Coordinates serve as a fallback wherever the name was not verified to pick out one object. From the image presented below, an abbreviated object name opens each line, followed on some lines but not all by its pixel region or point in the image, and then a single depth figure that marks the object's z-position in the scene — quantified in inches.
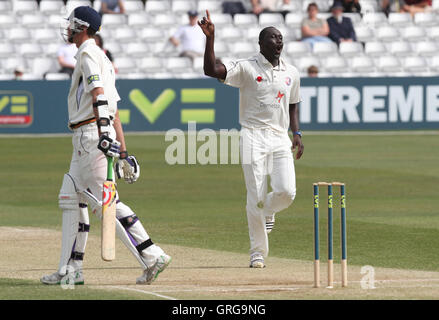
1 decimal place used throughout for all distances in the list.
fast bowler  365.1
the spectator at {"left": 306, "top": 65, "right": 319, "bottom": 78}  975.0
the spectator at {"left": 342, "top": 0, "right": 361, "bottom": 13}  1137.1
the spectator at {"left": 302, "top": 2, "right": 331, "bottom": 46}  1082.7
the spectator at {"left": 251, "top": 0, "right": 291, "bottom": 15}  1122.7
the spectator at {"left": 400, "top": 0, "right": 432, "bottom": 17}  1168.2
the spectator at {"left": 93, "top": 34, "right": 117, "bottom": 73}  760.5
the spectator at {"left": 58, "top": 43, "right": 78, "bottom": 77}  992.2
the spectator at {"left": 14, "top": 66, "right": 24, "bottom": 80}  962.3
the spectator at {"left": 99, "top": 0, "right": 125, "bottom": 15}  1103.6
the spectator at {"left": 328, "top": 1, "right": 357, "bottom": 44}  1090.7
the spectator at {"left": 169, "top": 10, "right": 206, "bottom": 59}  1047.0
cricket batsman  316.8
